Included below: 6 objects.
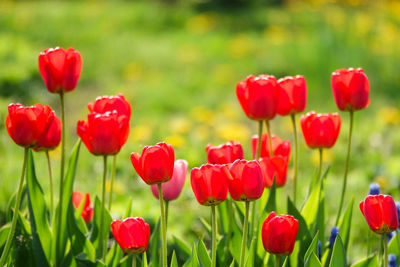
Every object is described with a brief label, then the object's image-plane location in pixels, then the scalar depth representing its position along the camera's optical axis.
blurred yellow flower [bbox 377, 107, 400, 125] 6.83
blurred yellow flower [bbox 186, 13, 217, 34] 13.34
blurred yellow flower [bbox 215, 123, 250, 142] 6.65
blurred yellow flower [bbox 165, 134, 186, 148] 6.40
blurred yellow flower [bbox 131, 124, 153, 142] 6.82
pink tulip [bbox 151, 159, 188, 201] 2.96
